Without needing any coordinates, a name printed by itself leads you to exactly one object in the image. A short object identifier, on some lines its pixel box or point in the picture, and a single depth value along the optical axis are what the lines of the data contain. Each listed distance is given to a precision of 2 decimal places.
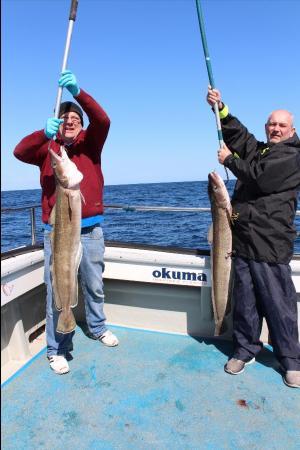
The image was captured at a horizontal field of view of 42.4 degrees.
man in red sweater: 3.61
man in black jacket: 3.47
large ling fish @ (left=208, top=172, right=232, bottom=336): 3.73
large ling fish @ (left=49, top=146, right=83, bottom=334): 3.31
